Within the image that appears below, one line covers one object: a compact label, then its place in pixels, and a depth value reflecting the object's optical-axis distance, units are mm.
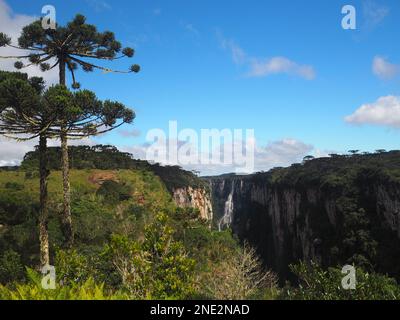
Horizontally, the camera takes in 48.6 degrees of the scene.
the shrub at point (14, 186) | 37256
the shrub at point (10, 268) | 20016
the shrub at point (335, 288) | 15078
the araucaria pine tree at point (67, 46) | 22078
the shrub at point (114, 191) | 39156
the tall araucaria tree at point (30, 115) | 16922
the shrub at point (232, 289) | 15617
